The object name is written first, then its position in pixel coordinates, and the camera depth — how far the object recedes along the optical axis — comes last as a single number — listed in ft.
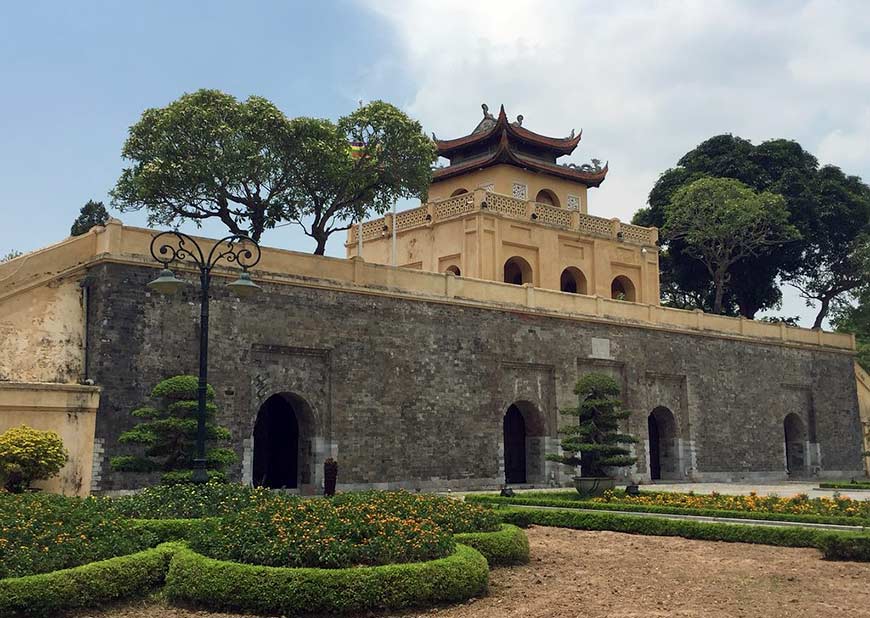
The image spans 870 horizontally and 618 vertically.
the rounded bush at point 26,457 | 50.65
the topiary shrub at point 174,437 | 50.49
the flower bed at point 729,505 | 45.78
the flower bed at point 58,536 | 27.07
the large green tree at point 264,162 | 74.54
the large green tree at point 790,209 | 135.74
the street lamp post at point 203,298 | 41.91
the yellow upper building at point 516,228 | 102.94
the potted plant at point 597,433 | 66.33
